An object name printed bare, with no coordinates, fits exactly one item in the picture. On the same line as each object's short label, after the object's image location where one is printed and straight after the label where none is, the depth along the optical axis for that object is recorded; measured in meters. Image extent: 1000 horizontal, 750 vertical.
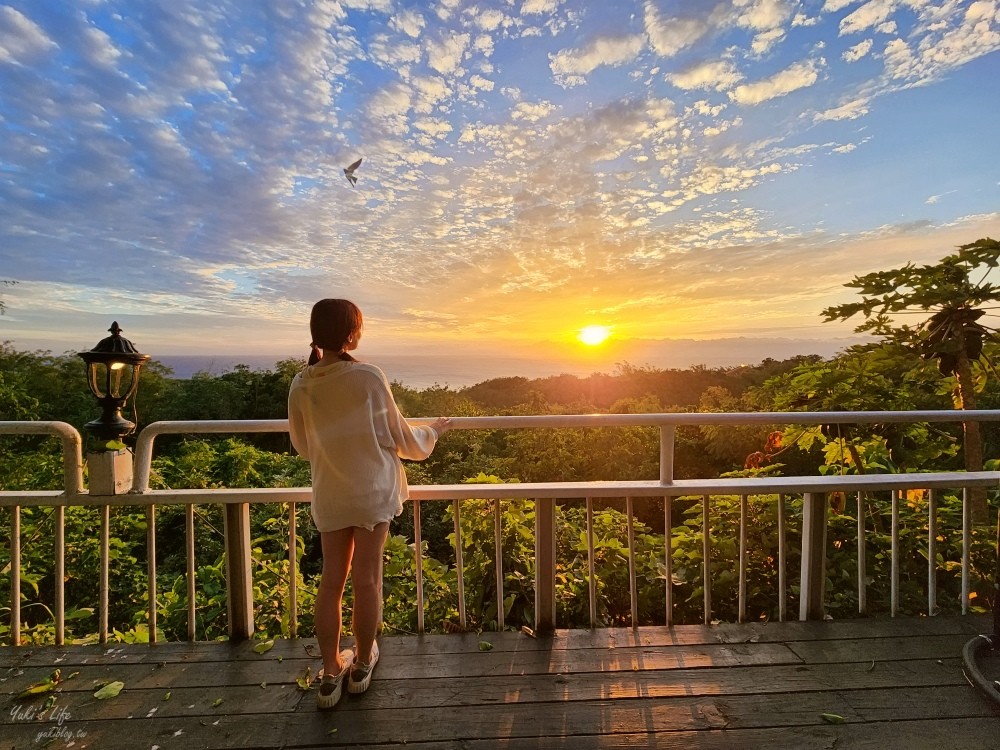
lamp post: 1.87
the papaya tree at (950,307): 2.81
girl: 1.45
